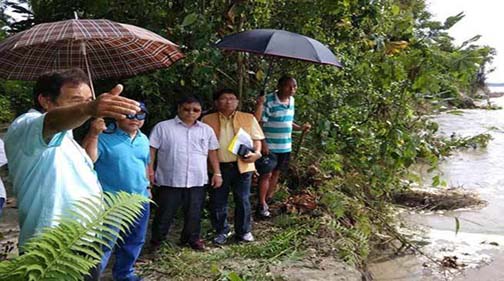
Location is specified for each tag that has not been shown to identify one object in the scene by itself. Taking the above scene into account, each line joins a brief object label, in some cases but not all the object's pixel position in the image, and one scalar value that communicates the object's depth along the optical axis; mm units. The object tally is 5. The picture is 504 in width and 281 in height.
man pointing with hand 1876
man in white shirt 3984
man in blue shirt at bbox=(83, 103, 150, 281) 3260
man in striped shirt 4938
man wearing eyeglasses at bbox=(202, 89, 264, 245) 4375
